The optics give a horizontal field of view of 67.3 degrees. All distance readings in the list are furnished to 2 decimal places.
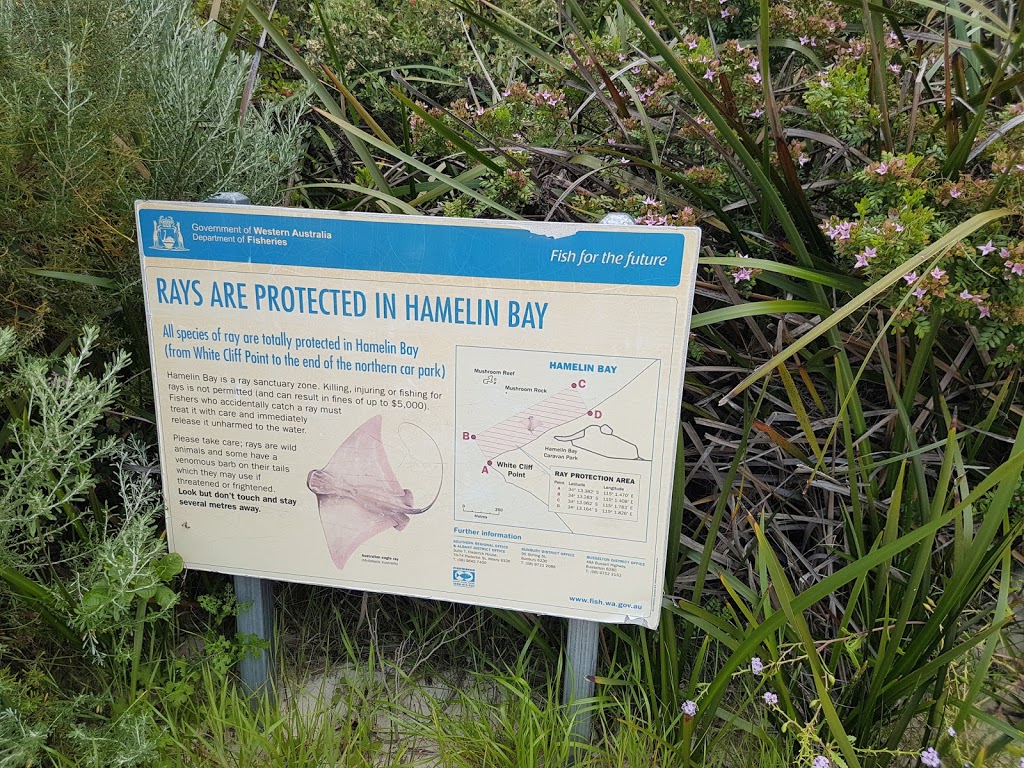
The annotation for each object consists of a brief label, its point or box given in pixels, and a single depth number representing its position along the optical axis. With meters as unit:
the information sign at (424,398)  1.61
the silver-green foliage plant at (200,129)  1.93
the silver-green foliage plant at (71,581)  1.68
